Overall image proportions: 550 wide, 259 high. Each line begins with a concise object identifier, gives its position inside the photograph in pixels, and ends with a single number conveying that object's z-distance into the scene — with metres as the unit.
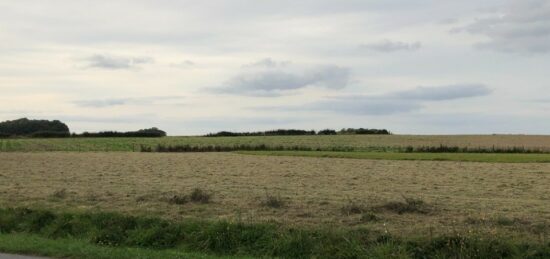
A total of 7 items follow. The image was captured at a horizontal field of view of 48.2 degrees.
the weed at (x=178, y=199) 18.91
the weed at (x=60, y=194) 20.88
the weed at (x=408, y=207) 16.31
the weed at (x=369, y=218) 14.52
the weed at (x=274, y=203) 17.55
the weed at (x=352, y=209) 16.08
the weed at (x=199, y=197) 19.23
